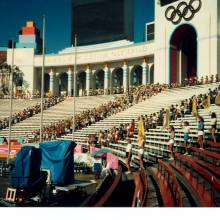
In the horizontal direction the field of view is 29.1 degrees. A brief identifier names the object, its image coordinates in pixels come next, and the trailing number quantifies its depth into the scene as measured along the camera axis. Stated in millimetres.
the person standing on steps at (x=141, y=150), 9809
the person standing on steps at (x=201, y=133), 9511
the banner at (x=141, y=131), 10193
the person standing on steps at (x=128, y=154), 10085
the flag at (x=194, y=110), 11550
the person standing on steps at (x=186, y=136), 10005
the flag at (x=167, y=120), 11852
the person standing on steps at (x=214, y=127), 9502
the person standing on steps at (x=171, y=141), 9868
